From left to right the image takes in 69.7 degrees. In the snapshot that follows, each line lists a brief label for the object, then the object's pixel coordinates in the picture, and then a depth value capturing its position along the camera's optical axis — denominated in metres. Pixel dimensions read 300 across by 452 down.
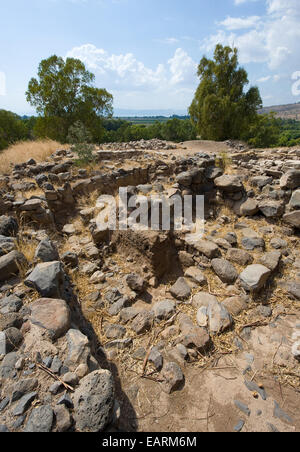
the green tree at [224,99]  15.48
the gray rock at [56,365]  1.58
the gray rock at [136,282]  3.31
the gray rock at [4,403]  1.37
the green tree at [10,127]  20.95
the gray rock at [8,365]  1.54
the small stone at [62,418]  1.28
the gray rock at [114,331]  2.71
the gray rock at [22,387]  1.42
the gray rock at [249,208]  4.96
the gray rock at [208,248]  3.76
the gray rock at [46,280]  2.21
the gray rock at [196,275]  3.46
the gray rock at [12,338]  1.72
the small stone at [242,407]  1.97
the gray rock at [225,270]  3.38
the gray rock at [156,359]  2.34
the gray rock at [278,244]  4.00
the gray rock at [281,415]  1.93
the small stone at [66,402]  1.40
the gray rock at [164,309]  2.92
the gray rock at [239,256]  3.65
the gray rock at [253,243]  3.97
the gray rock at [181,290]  3.23
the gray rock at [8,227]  3.50
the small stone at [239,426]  1.85
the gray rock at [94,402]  1.32
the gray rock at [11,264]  2.45
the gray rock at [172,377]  2.15
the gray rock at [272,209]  4.64
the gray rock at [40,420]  1.26
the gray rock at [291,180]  4.81
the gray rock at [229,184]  5.41
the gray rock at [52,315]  1.88
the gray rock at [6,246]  2.78
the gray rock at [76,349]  1.65
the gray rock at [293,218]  4.29
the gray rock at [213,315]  2.72
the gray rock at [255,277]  3.14
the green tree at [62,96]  13.88
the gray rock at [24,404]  1.34
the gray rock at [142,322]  2.75
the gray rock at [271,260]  3.45
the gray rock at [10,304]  2.04
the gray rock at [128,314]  2.92
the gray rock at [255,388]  2.10
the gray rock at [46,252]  2.69
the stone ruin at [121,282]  1.52
